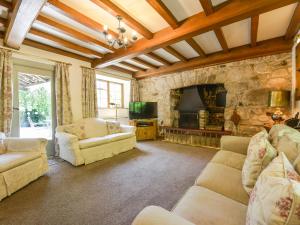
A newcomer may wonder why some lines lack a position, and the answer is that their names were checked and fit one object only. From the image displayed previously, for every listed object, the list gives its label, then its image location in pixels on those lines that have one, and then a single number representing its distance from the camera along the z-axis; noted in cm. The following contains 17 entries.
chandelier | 215
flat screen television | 494
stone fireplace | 332
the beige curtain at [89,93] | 400
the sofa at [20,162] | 186
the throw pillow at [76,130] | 318
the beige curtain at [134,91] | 556
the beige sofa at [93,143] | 284
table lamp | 283
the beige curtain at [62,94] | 347
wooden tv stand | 486
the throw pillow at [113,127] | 387
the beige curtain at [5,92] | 273
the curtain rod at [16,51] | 273
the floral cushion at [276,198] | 55
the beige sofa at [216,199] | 71
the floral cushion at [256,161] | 108
